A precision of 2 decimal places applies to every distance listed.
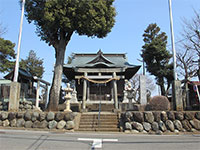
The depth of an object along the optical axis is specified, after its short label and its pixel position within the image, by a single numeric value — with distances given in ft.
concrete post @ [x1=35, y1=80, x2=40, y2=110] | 39.30
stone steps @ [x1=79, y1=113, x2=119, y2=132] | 27.91
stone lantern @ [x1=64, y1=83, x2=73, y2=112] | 33.22
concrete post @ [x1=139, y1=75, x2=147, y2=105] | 37.40
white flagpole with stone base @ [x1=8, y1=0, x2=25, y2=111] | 33.04
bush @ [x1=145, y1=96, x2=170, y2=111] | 30.53
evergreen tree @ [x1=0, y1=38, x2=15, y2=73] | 70.44
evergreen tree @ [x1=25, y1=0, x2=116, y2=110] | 37.24
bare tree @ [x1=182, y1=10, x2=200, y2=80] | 44.27
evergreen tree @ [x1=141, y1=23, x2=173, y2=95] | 72.84
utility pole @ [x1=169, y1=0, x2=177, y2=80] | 34.37
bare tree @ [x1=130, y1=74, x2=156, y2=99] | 111.25
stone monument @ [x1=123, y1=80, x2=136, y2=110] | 38.08
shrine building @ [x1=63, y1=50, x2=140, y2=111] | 56.04
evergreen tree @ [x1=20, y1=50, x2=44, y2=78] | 94.99
